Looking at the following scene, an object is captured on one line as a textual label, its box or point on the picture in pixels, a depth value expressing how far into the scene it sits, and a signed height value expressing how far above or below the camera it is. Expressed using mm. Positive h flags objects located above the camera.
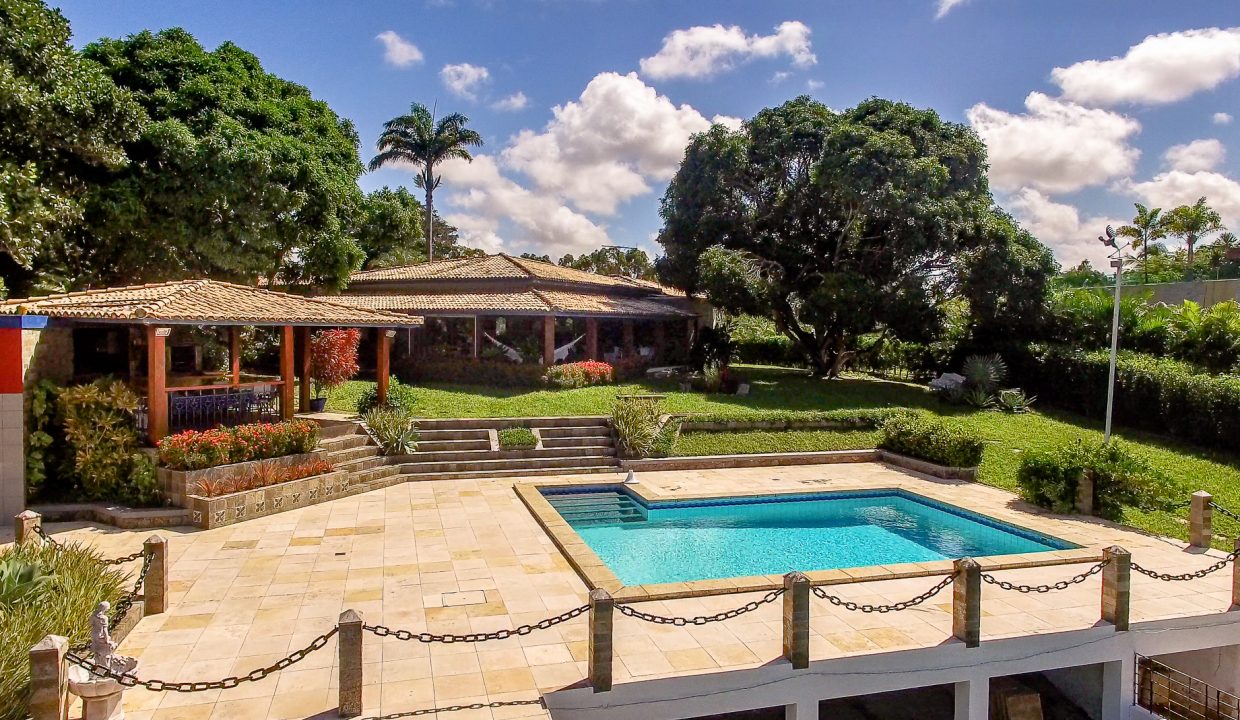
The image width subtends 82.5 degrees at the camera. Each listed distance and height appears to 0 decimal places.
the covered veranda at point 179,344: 11359 -220
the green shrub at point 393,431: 14914 -2038
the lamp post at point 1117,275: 14445 +1522
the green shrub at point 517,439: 15766 -2291
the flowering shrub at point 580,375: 22391 -1190
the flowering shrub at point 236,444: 11242 -1876
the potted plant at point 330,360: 17859 -655
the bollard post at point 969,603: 6828 -2521
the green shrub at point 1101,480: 11906 -2323
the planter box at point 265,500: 10766 -2751
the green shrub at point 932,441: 15547 -2239
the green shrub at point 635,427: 16219 -2043
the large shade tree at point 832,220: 22203 +4201
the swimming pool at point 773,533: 10281 -3224
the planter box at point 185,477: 11031 -2309
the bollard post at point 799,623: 6328 -2529
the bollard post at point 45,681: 4676 -2334
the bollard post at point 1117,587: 7266 -2506
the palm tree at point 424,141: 37750 +10501
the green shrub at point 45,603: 5023 -2377
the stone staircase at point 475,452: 14336 -2523
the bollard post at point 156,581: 7340 -2605
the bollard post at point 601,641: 5758 -2486
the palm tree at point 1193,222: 36919 +6627
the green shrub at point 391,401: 16266 -1536
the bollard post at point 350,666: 5402 -2538
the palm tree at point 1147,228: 38625 +6546
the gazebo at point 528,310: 24250 +968
